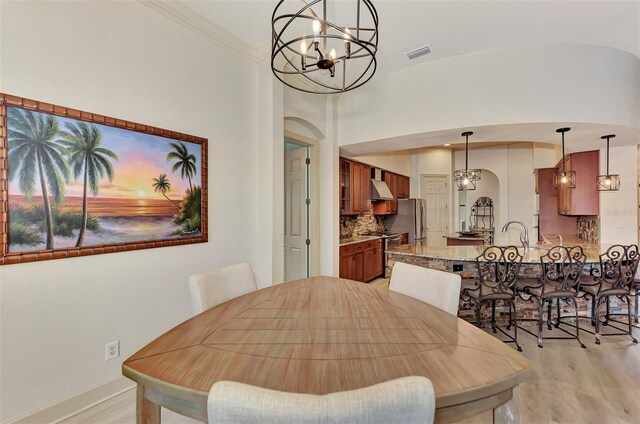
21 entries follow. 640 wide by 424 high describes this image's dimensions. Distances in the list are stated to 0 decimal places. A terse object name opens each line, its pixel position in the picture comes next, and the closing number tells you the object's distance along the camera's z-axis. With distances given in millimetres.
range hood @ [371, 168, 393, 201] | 5797
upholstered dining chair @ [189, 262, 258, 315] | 1655
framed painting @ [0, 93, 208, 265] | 1619
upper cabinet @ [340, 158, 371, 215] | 5051
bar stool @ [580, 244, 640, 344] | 2978
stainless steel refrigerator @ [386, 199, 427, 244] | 6539
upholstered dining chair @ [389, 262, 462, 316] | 1679
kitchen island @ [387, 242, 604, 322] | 3398
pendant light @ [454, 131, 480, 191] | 3728
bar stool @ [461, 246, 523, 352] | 2836
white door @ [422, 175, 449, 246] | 7348
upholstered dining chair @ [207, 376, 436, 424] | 610
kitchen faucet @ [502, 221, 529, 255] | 3595
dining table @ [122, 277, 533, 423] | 907
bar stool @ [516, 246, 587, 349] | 2878
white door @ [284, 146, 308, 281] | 4082
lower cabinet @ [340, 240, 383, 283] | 4535
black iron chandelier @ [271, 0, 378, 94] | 1402
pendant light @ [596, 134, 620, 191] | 3656
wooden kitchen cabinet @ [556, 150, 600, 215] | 4188
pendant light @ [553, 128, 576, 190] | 3518
